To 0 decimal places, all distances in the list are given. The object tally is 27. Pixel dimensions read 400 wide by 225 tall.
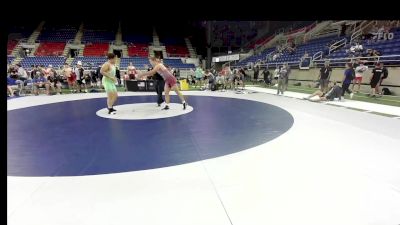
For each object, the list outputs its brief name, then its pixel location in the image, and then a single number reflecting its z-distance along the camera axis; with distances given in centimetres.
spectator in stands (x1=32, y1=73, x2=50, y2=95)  1215
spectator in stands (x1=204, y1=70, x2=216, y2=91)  1388
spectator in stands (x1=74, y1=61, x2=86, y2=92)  1301
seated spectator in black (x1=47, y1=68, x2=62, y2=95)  1284
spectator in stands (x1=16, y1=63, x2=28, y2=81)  1265
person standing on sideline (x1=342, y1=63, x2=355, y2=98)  999
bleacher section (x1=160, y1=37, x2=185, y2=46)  3634
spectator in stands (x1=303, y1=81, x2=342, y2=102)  938
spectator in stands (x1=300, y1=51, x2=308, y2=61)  1918
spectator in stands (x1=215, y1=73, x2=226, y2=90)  1448
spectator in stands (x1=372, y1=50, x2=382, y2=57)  1337
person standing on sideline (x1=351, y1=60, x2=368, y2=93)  1203
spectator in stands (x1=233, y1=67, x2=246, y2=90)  1407
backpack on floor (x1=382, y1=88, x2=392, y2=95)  1195
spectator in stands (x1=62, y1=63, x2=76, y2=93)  1299
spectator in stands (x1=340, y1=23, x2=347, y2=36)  2003
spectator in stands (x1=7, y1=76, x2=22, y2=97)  1151
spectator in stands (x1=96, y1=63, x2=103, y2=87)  1436
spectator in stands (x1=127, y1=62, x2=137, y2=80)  1474
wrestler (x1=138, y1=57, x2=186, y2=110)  734
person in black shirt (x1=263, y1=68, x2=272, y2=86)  1825
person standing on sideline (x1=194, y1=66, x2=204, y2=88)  1718
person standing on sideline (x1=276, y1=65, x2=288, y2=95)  1187
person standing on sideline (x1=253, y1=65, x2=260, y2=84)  2124
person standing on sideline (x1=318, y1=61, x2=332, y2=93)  1151
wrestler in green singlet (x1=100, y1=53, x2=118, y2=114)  686
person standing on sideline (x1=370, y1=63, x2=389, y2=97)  1106
